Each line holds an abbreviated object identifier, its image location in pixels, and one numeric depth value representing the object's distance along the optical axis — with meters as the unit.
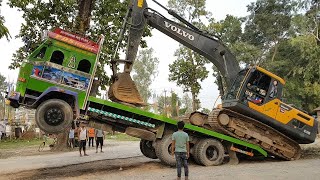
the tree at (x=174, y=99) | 31.00
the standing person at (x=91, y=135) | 15.75
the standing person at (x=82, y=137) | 12.07
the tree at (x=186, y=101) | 59.53
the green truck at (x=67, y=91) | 7.01
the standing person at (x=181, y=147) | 6.53
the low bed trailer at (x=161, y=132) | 7.88
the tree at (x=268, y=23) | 34.12
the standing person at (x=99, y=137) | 13.61
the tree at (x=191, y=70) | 23.72
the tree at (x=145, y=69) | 48.37
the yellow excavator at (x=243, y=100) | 8.91
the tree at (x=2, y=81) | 74.57
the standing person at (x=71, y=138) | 15.22
